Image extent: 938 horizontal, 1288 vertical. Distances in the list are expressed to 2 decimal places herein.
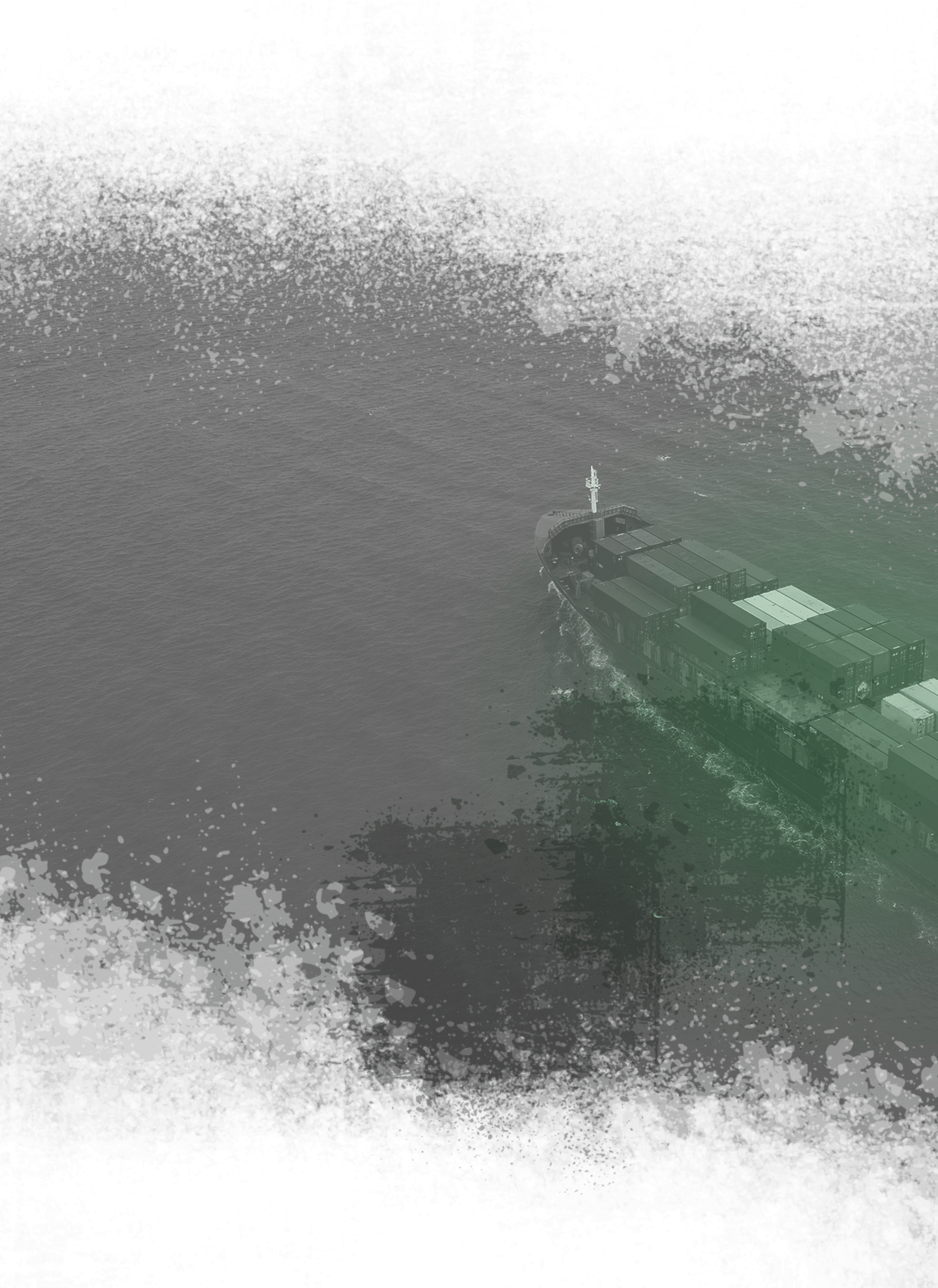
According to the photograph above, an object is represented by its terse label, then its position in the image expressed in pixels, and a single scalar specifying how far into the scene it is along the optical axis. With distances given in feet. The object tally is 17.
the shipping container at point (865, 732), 375.66
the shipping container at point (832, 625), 415.64
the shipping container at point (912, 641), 408.67
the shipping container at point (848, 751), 363.56
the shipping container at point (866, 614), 422.82
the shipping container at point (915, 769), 345.92
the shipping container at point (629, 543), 489.26
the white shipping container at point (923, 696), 389.19
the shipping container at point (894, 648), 407.23
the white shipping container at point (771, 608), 433.89
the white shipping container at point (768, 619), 431.02
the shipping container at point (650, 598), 448.24
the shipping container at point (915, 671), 412.16
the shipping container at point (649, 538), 494.18
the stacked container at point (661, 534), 497.05
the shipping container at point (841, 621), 418.51
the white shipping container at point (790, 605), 436.35
